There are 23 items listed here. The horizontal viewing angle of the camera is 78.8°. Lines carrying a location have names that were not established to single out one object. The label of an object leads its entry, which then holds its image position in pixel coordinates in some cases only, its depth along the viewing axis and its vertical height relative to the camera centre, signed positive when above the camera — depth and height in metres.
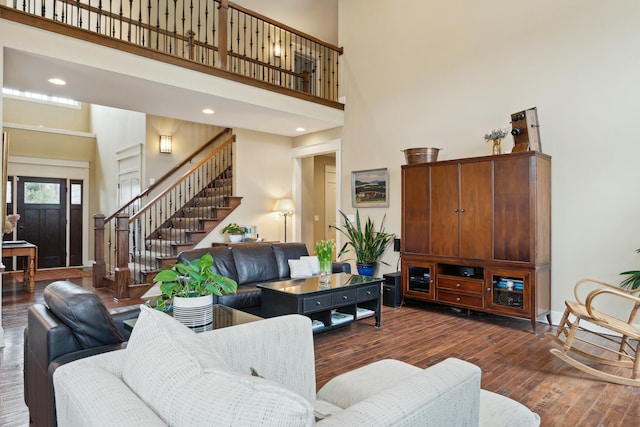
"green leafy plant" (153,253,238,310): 2.12 -0.36
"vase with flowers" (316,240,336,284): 4.02 -0.38
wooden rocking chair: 2.86 -1.13
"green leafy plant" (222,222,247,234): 6.70 -0.20
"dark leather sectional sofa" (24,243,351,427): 1.82 -0.59
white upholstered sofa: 0.82 -0.46
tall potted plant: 6.06 -0.42
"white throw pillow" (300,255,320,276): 4.79 -0.57
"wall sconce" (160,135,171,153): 7.64 +1.46
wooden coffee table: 3.62 -0.79
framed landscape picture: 6.21 +0.48
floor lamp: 7.38 +0.20
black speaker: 5.30 -1.00
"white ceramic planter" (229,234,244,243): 6.71 -0.35
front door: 8.77 +0.04
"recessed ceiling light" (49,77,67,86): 4.37 +1.55
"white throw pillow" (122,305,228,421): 0.95 -0.37
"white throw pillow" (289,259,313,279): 4.74 -0.64
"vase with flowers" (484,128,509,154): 4.51 +0.94
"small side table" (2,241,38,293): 6.19 -0.58
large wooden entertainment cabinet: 4.14 -0.18
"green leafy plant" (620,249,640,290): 3.56 -0.59
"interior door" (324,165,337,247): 8.94 +0.44
